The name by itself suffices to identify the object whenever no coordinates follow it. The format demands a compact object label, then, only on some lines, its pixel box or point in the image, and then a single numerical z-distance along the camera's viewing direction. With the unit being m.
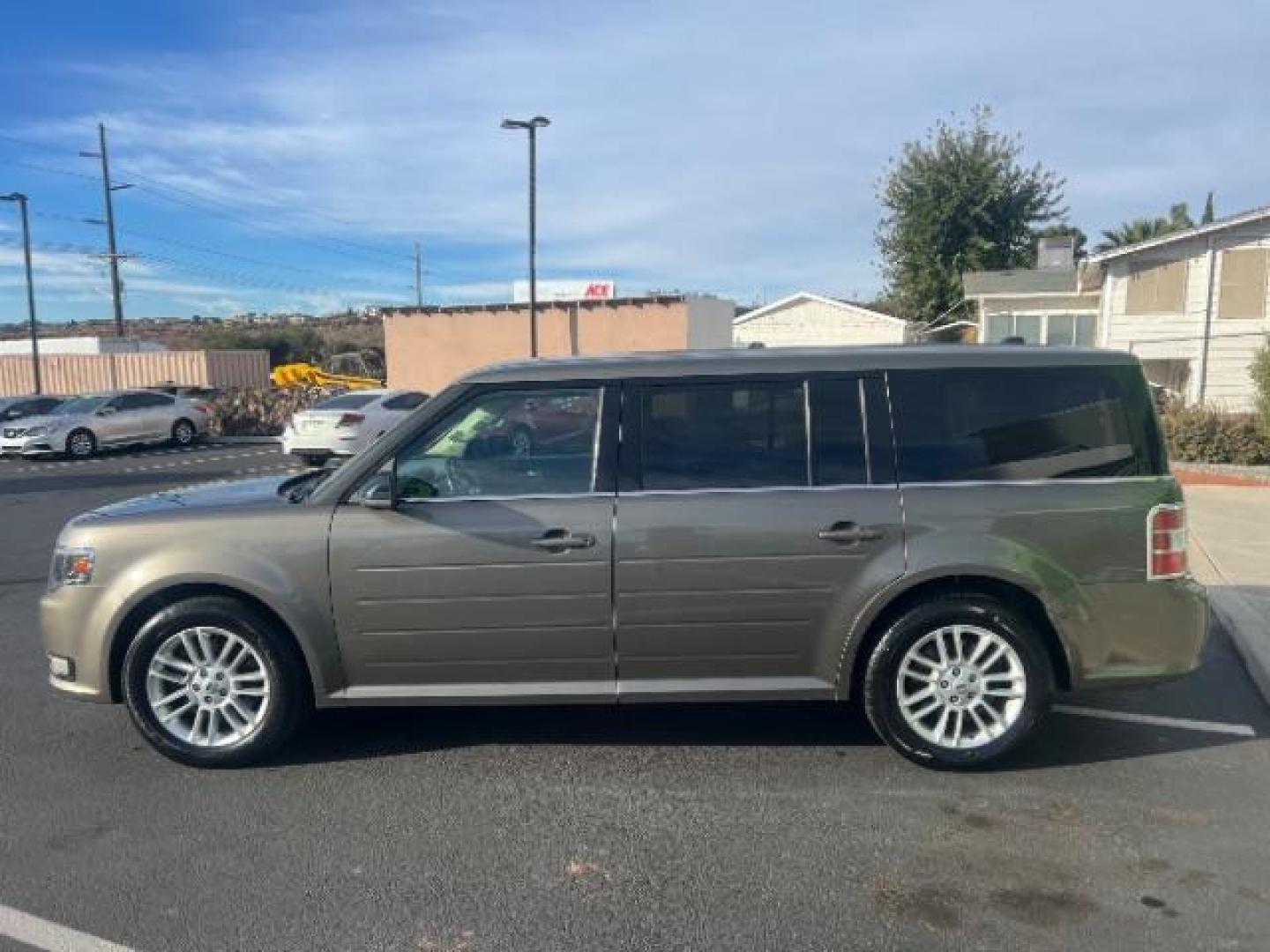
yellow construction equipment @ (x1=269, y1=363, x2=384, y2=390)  37.66
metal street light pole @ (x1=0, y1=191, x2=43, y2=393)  30.27
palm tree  45.56
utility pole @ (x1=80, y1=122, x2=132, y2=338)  39.16
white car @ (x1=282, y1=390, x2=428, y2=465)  17.58
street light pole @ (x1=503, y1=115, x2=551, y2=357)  23.66
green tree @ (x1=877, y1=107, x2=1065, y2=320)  33.88
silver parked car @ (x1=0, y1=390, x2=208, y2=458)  21.02
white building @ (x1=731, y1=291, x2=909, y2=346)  42.00
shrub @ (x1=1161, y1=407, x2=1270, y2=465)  14.17
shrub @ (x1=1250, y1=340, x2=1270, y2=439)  13.43
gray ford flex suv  4.03
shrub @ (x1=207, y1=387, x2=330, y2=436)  26.73
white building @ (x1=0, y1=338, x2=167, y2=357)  46.41
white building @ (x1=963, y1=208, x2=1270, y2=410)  19.02
